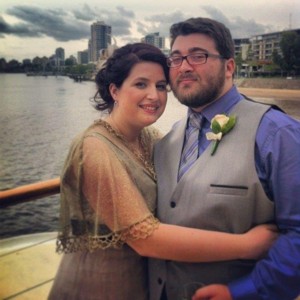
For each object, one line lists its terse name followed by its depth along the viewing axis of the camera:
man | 0.99
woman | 1.02
